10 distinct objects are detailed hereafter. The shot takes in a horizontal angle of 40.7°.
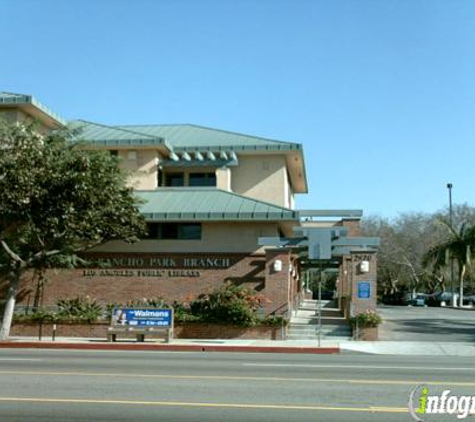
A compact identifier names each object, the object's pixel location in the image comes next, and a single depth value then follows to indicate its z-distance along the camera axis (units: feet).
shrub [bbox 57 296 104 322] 82.02
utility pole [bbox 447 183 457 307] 189.78
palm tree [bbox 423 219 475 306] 173.99
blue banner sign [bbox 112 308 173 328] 75.00
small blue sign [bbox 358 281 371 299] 79.58
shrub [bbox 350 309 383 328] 78.02
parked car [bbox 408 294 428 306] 206.90
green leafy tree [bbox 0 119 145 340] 71.20
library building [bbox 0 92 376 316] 82.48
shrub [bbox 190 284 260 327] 79.15
